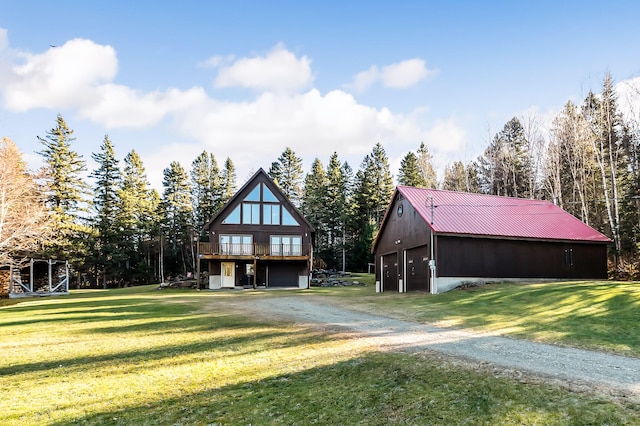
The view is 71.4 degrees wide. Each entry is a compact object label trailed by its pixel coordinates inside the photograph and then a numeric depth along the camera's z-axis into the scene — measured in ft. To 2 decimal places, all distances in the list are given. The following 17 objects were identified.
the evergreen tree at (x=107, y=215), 164.25
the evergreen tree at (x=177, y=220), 182.29
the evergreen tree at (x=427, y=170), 169.78
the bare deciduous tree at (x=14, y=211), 79.97
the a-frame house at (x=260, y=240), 115.14
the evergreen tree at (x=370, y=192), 189.16
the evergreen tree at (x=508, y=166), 139.13
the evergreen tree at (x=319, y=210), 188.14
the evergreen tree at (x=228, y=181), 197.01
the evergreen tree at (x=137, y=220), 169.07
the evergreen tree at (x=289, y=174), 209.56
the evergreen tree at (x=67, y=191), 144.46
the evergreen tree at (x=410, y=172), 186.19
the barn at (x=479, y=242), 74.33
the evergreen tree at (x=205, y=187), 191.93
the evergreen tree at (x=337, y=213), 185.68
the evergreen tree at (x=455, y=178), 163.91
